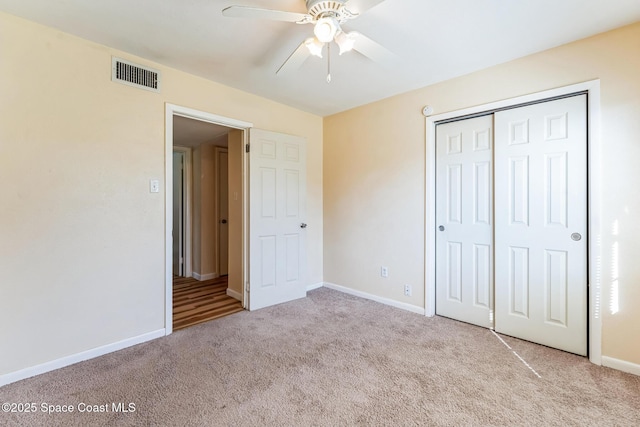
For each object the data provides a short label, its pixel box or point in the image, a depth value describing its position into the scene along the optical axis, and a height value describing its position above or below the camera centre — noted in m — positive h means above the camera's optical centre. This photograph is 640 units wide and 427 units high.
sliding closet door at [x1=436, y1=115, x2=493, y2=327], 2.71 -0.09
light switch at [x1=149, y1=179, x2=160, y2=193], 2.50 +0.22
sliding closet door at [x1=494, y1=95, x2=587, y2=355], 2.22 -0.10
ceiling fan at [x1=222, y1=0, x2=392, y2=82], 1.46 +1.02
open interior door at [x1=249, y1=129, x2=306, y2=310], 3.25 -0.08
